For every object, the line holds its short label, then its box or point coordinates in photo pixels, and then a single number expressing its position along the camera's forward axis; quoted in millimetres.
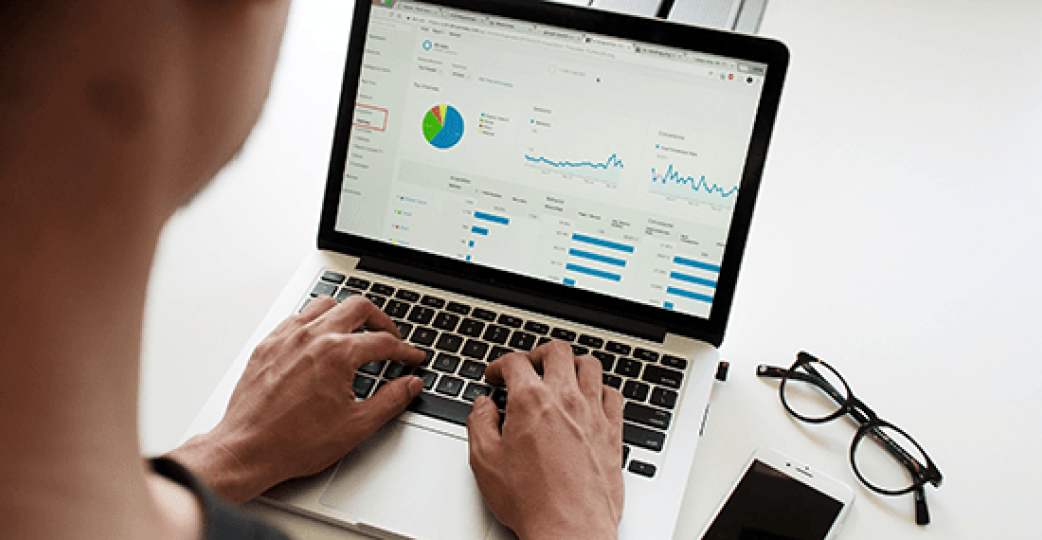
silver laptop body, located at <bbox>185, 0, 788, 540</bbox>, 816
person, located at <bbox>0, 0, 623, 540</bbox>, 249
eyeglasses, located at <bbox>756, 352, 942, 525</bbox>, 780
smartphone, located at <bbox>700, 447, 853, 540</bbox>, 728
